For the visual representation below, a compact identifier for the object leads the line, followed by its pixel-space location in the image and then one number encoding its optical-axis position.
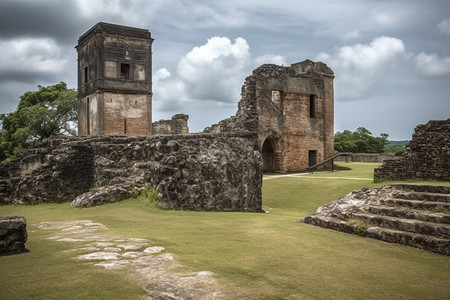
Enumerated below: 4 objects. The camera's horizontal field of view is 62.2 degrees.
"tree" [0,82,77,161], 33.75
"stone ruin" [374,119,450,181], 12.34
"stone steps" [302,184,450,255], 5.41
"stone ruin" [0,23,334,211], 9.69
